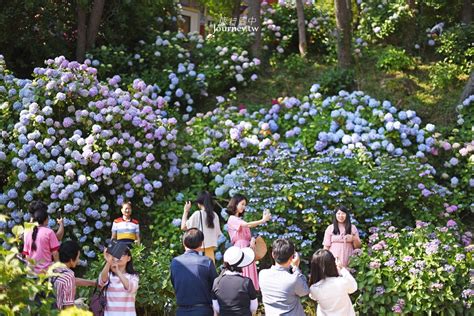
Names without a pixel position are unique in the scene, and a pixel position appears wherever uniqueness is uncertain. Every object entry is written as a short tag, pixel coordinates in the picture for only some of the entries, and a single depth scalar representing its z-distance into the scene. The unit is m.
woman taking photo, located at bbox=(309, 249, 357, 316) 5.07
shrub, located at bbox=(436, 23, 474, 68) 11.56
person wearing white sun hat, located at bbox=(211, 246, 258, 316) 4.98
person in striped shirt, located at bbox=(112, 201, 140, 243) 7.29
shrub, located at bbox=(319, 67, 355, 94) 10.85
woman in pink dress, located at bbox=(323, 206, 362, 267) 7.03
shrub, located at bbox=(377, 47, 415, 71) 11.51
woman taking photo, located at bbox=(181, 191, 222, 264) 7.16
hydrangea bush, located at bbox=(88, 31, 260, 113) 11.16
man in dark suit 5.10
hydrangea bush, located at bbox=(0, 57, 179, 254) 8.20
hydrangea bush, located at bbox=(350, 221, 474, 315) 6.52
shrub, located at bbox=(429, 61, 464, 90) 10.95
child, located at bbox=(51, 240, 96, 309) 5.00
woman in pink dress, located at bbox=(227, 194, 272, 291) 7.01
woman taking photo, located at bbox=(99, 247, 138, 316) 5.15
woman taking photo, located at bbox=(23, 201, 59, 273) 6.09
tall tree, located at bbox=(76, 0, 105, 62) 11.62
